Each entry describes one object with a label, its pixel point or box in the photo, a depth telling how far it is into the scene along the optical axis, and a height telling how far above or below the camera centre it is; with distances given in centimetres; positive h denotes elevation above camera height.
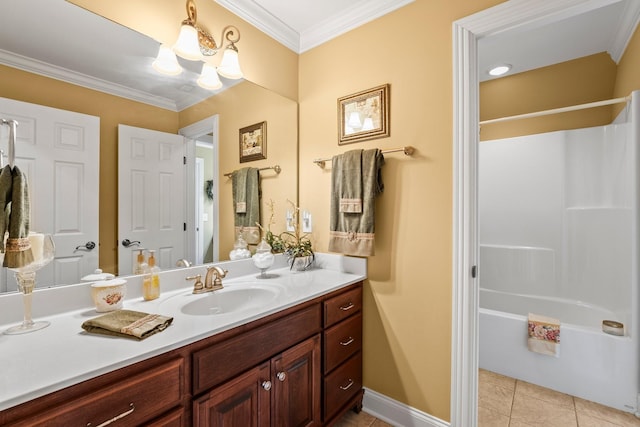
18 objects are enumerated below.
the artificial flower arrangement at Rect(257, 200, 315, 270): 195 -20
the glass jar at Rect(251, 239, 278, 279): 173 -28
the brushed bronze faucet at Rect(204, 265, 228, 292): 145 -33
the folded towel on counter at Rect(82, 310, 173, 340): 87 -35
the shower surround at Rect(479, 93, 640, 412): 181 -33
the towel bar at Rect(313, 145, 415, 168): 161 +37
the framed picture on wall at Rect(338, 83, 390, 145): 172 +63
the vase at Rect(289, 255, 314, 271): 193 -32
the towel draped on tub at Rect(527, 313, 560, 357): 192 -83
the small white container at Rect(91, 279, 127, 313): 110 -31
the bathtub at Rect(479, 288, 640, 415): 174 -96
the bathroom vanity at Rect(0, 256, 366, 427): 72 -51
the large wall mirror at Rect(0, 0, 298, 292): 108 +51
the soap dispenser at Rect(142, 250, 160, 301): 127 -30
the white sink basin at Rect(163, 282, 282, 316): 128 -41
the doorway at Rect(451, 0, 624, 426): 144 -4
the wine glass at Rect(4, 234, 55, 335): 93 -21
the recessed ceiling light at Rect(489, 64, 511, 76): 260 +134
